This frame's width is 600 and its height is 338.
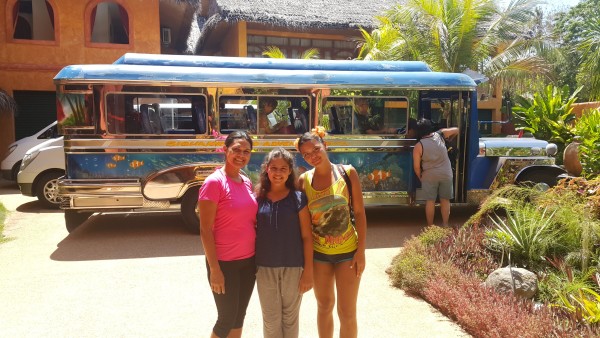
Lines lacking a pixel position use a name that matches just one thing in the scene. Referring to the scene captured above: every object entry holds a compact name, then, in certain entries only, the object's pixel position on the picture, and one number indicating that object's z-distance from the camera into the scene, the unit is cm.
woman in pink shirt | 298
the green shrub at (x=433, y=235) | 564
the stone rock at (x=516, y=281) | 435
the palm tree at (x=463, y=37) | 1173
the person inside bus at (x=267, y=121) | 736
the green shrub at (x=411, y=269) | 487
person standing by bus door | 709
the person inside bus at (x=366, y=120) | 762
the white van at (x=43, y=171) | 945
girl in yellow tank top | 321
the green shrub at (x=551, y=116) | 848
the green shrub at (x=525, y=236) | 489
